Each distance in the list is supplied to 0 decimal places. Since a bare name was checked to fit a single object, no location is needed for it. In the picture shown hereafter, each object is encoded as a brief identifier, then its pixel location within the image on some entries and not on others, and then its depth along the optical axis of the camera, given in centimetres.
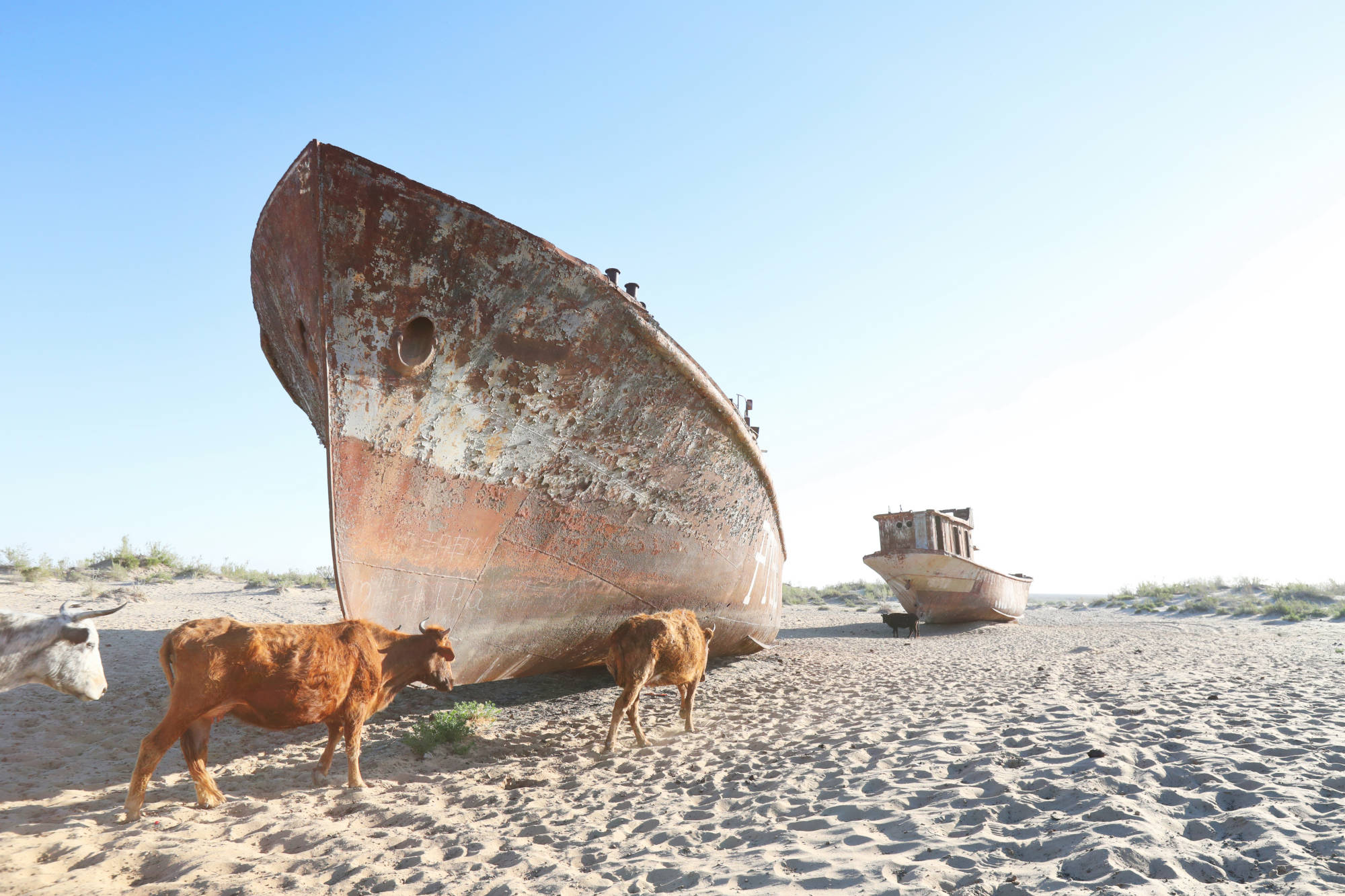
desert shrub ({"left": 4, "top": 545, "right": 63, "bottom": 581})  1263
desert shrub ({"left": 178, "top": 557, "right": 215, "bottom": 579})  1728
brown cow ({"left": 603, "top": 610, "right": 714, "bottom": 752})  457
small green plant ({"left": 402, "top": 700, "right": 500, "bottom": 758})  452
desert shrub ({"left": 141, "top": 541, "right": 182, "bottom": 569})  1703
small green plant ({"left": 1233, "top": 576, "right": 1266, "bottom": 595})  2377
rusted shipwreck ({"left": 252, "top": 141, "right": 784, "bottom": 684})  388
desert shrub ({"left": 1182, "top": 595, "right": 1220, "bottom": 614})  1958
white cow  288
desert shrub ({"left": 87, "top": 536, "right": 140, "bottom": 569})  1653
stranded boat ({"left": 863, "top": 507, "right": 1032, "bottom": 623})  1473
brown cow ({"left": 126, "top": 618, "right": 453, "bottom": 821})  307
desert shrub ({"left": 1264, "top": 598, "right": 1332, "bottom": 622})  1641
